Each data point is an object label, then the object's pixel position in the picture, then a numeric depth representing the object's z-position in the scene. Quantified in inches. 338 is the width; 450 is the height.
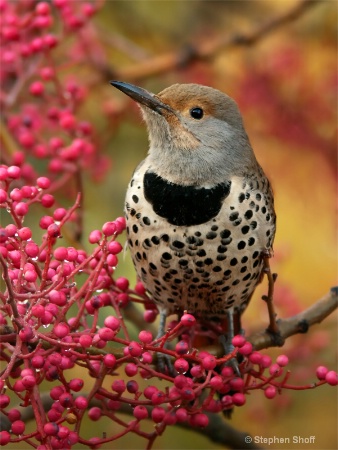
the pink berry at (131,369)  189.2
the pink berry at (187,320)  187.3
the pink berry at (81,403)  178.2
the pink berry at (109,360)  177.9
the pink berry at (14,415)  186.2
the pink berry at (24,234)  181.2
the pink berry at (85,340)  170.7
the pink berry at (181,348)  187.9
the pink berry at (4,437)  169.2
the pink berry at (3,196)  187.5
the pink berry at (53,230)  179.9
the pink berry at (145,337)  181.3
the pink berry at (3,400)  171.0
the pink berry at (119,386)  187.6
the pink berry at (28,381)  163.5
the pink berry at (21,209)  190.1
